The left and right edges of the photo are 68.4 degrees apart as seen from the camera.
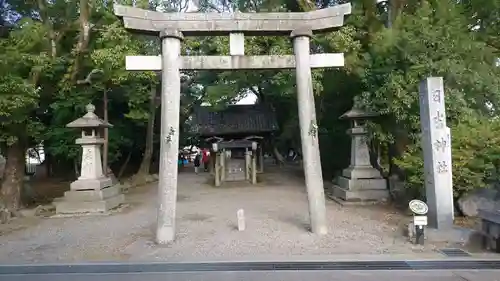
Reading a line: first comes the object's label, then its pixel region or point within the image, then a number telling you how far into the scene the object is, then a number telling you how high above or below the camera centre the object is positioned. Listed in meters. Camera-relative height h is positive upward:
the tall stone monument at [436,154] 8.11 -0.13
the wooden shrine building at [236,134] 22.16 +1.42
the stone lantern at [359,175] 13.34 -0.92
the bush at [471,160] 9.51 -0.33
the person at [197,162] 32.96 -0.66
